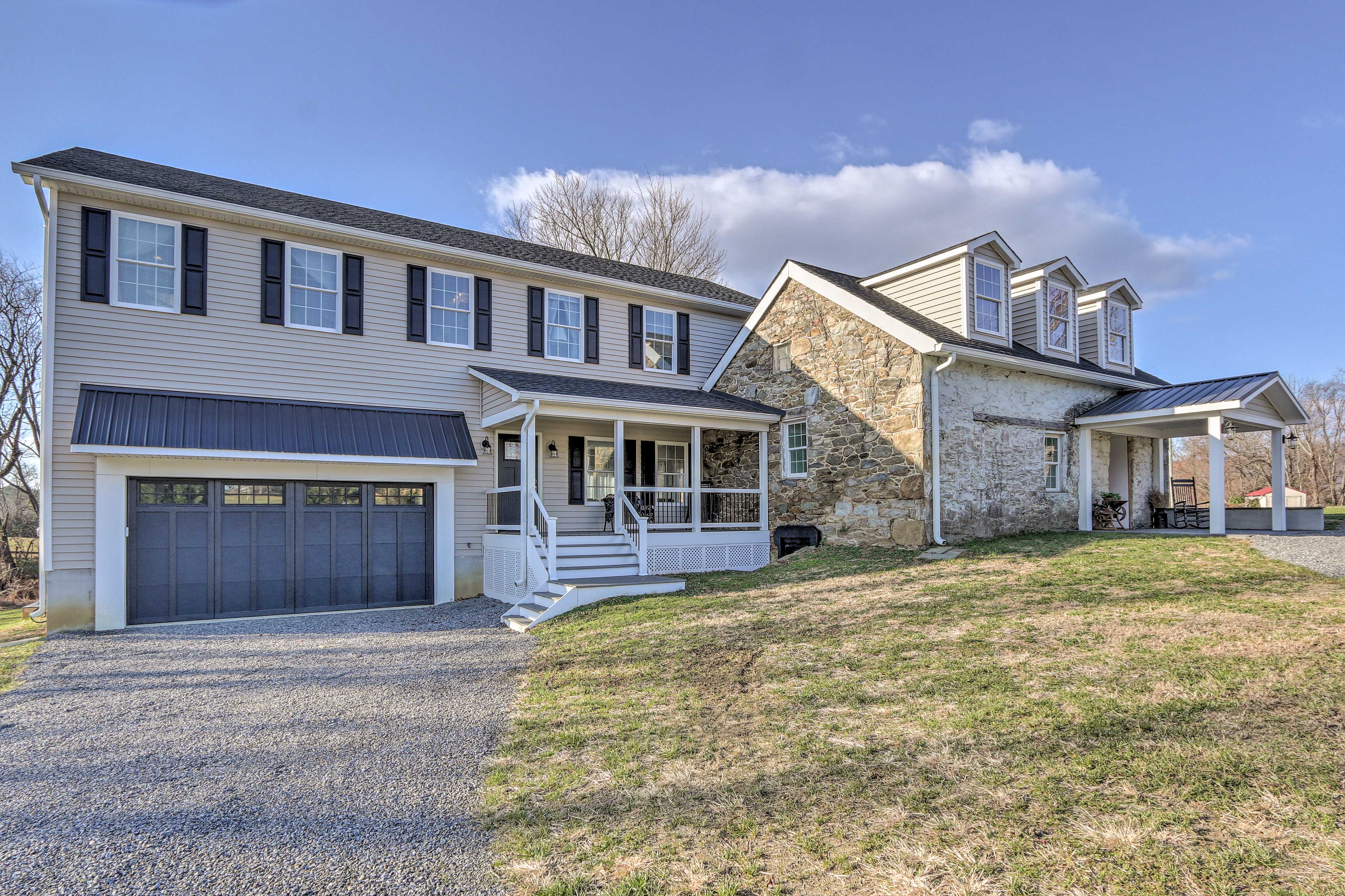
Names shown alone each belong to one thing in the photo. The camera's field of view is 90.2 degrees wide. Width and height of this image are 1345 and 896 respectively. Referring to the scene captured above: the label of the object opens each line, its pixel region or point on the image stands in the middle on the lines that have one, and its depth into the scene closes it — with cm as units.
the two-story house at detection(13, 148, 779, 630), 954
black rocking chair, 1423
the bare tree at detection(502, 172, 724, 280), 2519
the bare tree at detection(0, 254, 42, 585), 1808
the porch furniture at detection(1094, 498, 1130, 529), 1377
